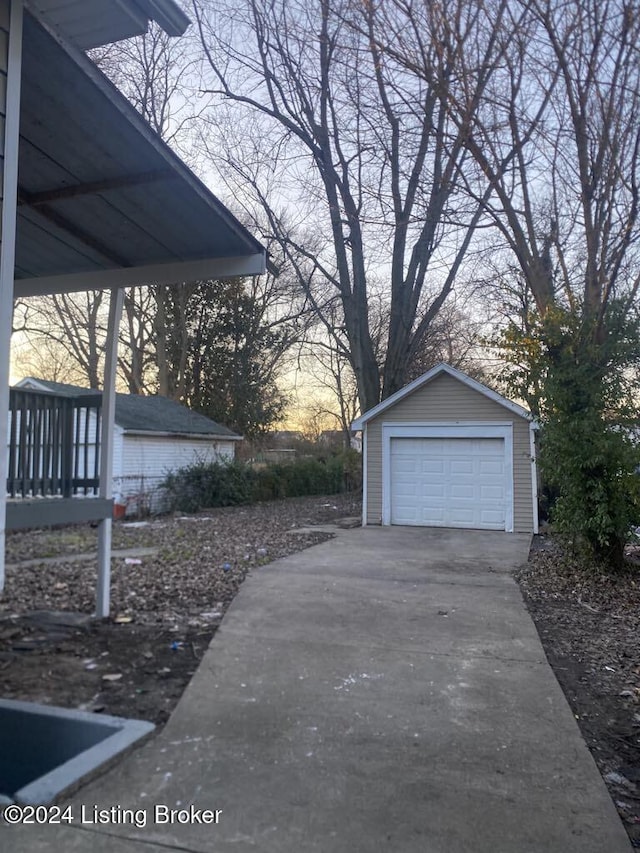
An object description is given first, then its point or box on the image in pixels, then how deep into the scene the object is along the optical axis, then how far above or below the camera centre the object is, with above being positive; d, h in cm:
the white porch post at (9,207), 388 +157
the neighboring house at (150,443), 1794 +100
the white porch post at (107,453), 616 +21
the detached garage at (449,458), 1462 +48
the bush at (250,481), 1978 -12
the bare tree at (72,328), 2617 +594
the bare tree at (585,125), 992 +565
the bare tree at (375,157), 1112 +682
